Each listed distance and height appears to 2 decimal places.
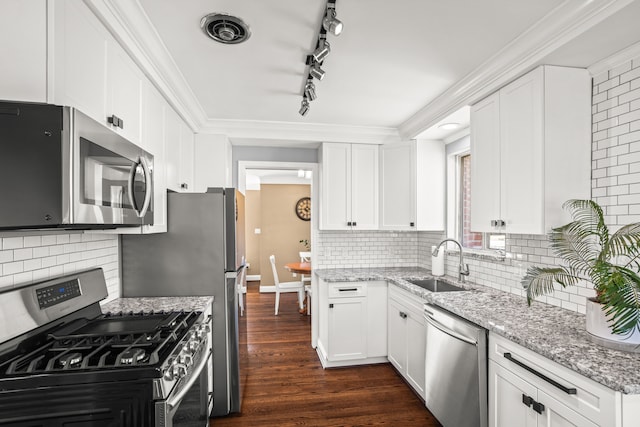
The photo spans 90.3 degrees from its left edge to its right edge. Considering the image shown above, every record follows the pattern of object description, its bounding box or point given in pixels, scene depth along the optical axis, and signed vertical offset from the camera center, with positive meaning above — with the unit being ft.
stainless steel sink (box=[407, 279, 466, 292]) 9.96 -2.32
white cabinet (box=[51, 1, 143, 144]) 3.93 +2.07
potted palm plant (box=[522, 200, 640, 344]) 4.17 -0.92
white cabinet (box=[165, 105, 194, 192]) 8.13 +1.68
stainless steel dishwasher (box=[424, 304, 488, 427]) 5.95 -3.28
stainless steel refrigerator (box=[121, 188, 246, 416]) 7.77 -1.34
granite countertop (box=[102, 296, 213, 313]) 6.77 -2.08
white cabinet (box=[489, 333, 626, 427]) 3.92 -2.58
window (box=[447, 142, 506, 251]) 10.75 +0.58
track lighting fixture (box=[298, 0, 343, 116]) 4.86 +2.95
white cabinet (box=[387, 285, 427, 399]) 8.54 -3.65
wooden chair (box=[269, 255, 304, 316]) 21.95 -5.20
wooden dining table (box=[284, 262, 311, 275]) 16.02 -2.90
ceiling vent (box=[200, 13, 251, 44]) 5.38 +3.25
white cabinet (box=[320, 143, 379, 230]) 11.75 +0.94
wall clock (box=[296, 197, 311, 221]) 22.88 +0.27
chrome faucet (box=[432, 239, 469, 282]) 9.42 -1.71
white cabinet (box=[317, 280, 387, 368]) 10.48 -3.71
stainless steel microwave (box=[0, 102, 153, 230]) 3.27 +0.49
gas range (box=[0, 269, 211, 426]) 3.71 -1.97
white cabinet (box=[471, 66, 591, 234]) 6.11 +1.32
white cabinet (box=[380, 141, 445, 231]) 11.20 +0.96
